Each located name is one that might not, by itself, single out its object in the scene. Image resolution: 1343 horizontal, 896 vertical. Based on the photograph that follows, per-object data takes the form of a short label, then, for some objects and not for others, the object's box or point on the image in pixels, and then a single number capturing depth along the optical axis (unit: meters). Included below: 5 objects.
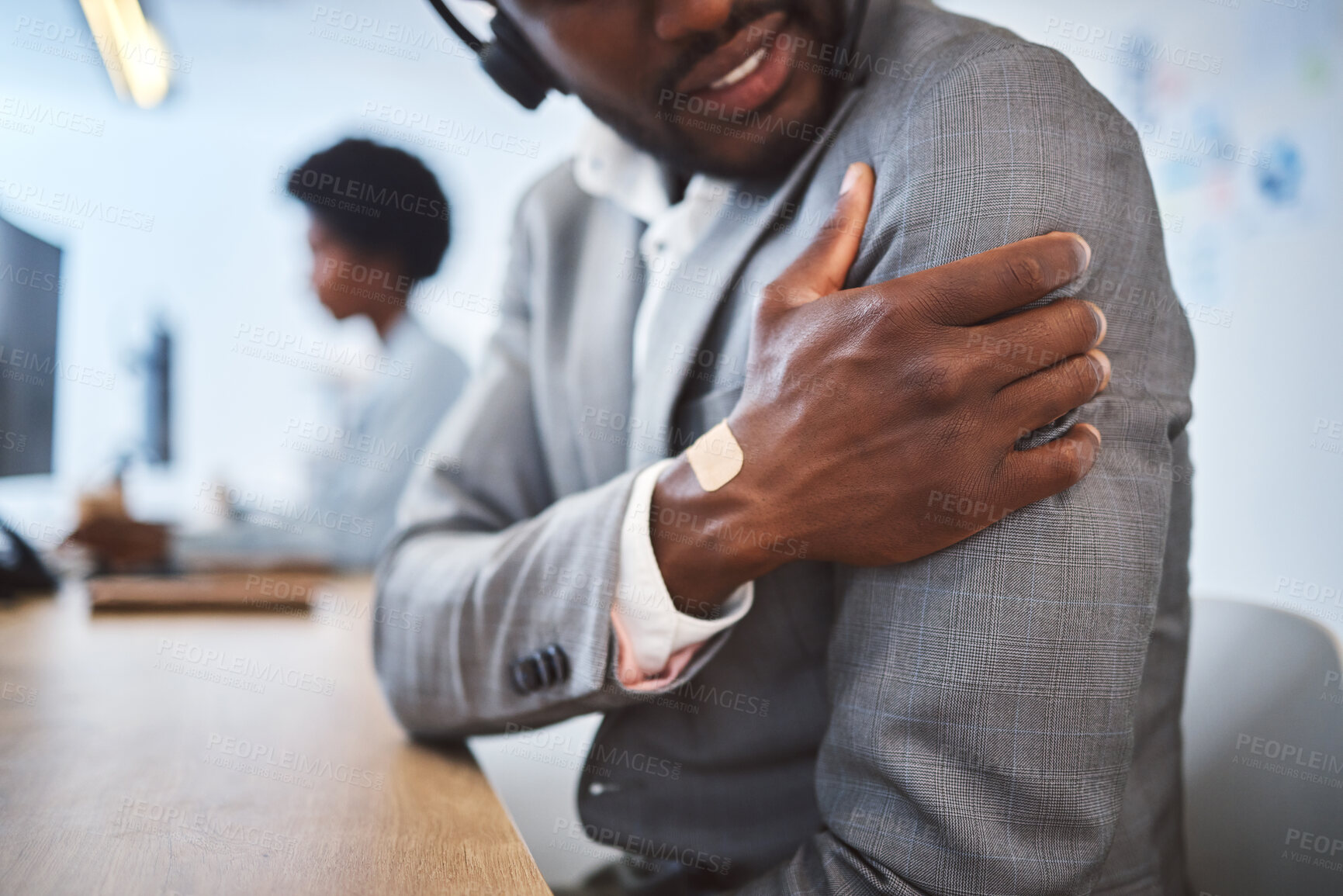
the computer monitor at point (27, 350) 1.49
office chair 0.71
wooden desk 0.53
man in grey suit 0.52
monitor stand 1.61
